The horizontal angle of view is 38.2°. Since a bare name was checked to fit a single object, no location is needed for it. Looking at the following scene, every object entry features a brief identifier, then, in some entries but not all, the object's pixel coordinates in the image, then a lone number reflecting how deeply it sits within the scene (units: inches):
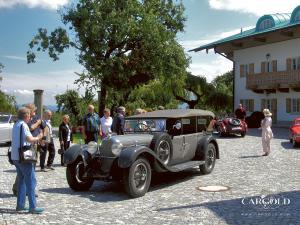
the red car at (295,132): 711.7
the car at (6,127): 732.7
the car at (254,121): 1355.8
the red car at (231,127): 933.8
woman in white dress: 590.9
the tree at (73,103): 1304.1
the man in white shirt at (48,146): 445.9
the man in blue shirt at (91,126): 497.4
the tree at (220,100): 1704.0
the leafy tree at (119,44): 1095.6
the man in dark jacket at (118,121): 478.7
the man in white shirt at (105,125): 521.7
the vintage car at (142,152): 342.7
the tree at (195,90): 1697.8
